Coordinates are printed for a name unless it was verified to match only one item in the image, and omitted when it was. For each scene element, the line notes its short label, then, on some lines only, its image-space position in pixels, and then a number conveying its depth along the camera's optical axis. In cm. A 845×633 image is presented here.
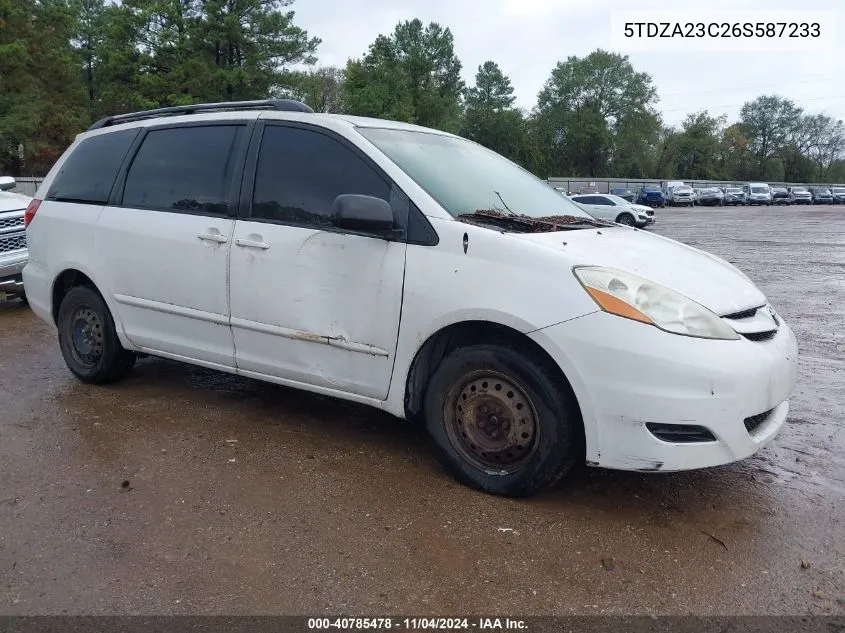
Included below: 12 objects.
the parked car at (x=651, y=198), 5272
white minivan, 299
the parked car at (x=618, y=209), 2997
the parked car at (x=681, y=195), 5666
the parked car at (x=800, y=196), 6531
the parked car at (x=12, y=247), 806
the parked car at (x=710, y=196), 5919
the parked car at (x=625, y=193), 5293
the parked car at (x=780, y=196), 6425
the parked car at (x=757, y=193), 6150
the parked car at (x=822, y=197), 6612
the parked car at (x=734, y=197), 6003
